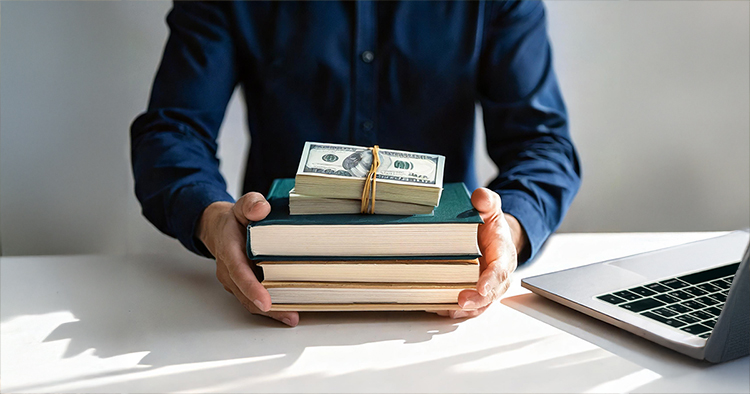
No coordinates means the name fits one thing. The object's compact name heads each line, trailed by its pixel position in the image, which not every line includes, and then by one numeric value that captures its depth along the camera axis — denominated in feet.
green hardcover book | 2.75
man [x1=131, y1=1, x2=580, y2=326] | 5.02
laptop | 2.48
